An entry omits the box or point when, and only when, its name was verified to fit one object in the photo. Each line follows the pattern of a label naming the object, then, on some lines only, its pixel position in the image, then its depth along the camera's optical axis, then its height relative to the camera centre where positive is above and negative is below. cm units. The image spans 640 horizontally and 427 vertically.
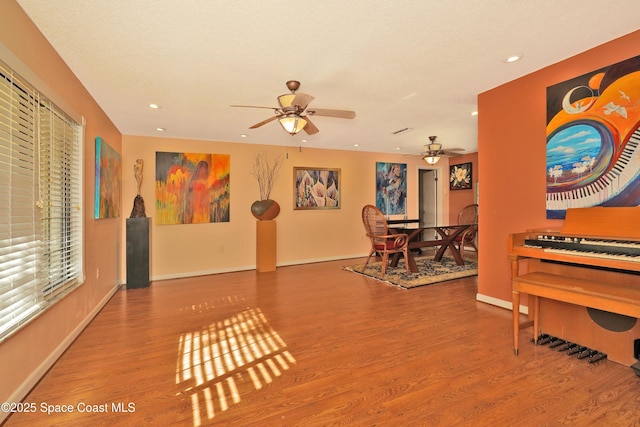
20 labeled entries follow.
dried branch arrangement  571 +79
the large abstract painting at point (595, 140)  226 +59
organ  193 -49
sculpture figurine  464 +21
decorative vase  541 +8
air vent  495 +137
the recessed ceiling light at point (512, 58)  256 +132
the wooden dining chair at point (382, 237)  470 -38
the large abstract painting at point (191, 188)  502 +44
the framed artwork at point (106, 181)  325 +39
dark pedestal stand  436 -55
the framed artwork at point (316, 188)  612 +53
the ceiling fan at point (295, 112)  270 +96
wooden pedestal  540 -58
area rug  442 -96
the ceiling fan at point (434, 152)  540 +112
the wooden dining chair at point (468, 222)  552 -18
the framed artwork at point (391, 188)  701 +60
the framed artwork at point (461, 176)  723 +90
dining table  498 -49
